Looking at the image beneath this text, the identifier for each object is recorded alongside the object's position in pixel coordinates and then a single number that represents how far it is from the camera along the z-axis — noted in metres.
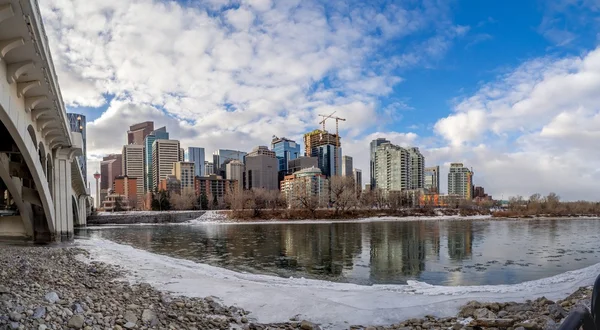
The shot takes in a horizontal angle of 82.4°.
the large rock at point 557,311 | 6.67
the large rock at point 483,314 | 7.05
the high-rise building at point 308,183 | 81.94
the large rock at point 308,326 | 6.93
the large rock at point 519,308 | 7.65
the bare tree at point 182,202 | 102.62
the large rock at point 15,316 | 5.85
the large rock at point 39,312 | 6.15
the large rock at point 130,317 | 6.62
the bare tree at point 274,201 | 89.69
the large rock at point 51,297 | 7.12
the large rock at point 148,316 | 6.74
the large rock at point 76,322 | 6.06
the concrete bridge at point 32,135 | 9.22
